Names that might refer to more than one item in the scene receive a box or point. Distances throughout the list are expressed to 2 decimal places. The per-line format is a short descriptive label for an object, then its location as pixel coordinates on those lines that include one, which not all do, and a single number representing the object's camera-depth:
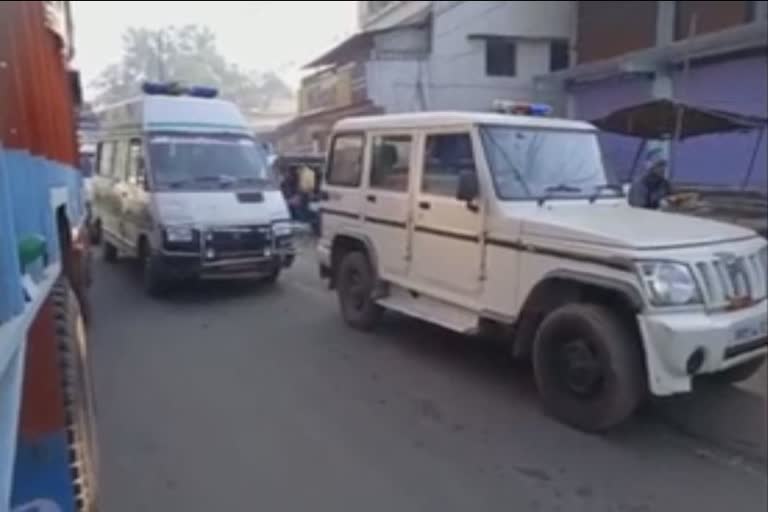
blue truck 1.82
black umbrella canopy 10.74
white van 8.74
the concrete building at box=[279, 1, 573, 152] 25.53
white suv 4.63
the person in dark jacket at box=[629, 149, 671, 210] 11.21
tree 68.06
